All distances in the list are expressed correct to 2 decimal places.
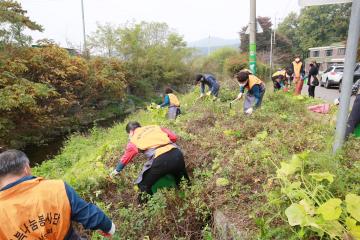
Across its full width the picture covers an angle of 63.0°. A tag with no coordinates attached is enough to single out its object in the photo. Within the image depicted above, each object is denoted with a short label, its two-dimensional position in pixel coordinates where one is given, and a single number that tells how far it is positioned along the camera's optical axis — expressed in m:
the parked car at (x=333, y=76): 19.20
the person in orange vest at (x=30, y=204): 2.17
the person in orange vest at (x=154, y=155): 4.10
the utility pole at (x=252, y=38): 9.43
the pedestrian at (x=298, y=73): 11.18
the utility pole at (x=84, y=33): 24.02
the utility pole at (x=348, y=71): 2.46
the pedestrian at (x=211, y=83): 9.75
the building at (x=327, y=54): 42.21
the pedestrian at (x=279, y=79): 10.87
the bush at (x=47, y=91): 12.74
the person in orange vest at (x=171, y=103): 9.27
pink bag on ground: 7.12
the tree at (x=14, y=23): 13.43
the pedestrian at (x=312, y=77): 11.03
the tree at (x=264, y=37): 46.10
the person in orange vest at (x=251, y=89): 6.47
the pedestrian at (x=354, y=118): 3.60
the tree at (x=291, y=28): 55.47
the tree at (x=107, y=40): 27.53
